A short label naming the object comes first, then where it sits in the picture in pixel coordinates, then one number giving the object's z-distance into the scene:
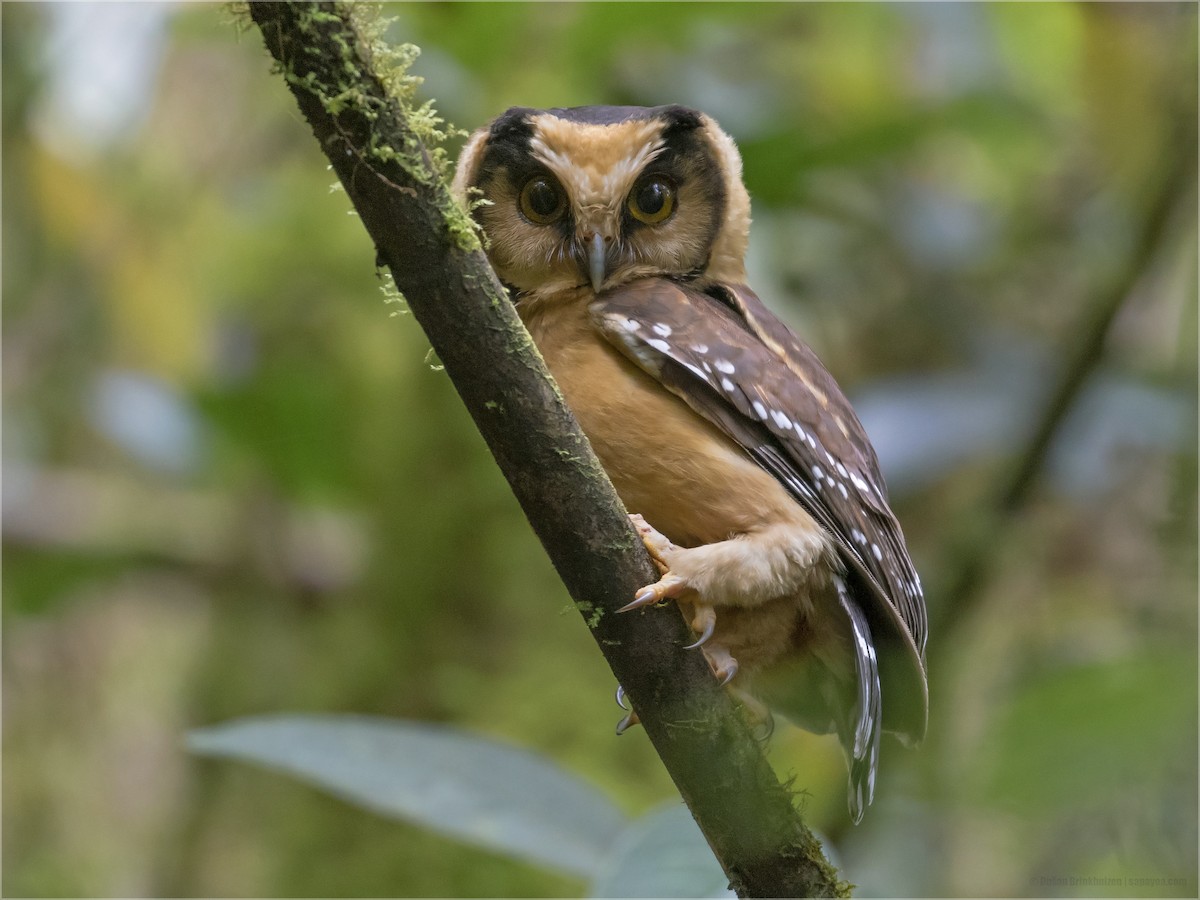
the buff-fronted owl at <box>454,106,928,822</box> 4.29
